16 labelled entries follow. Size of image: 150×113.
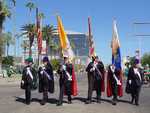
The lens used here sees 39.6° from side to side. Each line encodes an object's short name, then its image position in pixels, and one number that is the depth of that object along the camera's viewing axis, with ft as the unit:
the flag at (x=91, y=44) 24.63
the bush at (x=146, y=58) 192.12
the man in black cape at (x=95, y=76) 23.55
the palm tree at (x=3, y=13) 78.64
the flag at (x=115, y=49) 24.41
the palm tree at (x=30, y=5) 116.66
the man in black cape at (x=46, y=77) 23.17
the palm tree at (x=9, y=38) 100.35
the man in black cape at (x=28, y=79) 23.29
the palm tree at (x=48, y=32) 144.64
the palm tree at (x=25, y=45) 147.43
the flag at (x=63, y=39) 23.91
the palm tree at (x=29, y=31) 119.61
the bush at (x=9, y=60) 147.10
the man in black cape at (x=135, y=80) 23.57
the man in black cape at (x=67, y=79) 23.13
